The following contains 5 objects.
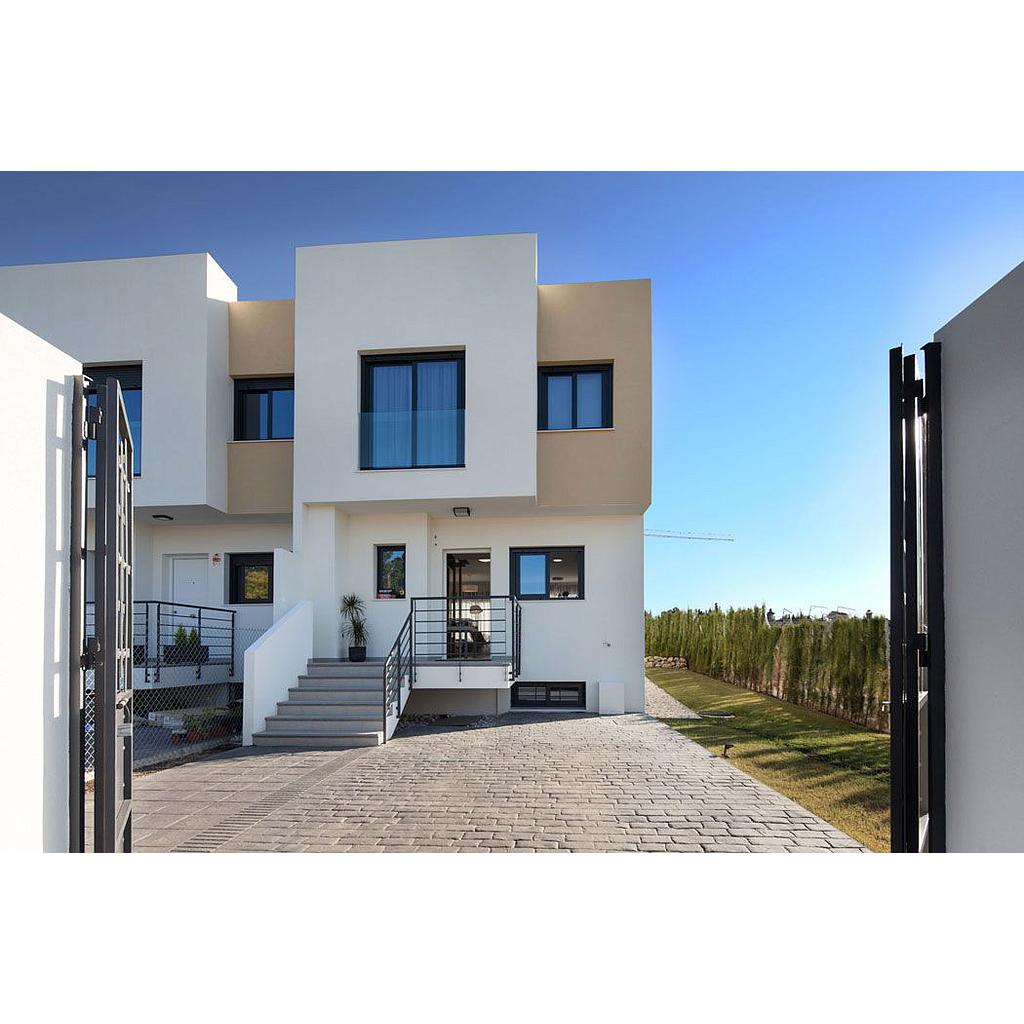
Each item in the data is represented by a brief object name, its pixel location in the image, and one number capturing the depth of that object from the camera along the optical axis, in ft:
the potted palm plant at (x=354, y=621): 44.57
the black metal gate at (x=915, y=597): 11.78
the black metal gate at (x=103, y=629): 11.60
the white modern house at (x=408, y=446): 42.42
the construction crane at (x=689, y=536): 211.74
